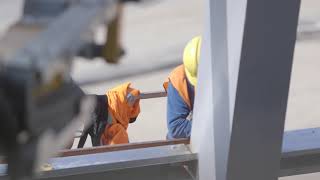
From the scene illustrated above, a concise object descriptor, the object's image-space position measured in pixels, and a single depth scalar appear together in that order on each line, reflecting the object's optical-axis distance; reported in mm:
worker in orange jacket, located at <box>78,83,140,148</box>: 7437
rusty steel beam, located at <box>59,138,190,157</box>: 4609
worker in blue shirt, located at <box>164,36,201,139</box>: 6957
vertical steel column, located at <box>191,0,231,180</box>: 4230
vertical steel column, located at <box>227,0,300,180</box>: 3945
